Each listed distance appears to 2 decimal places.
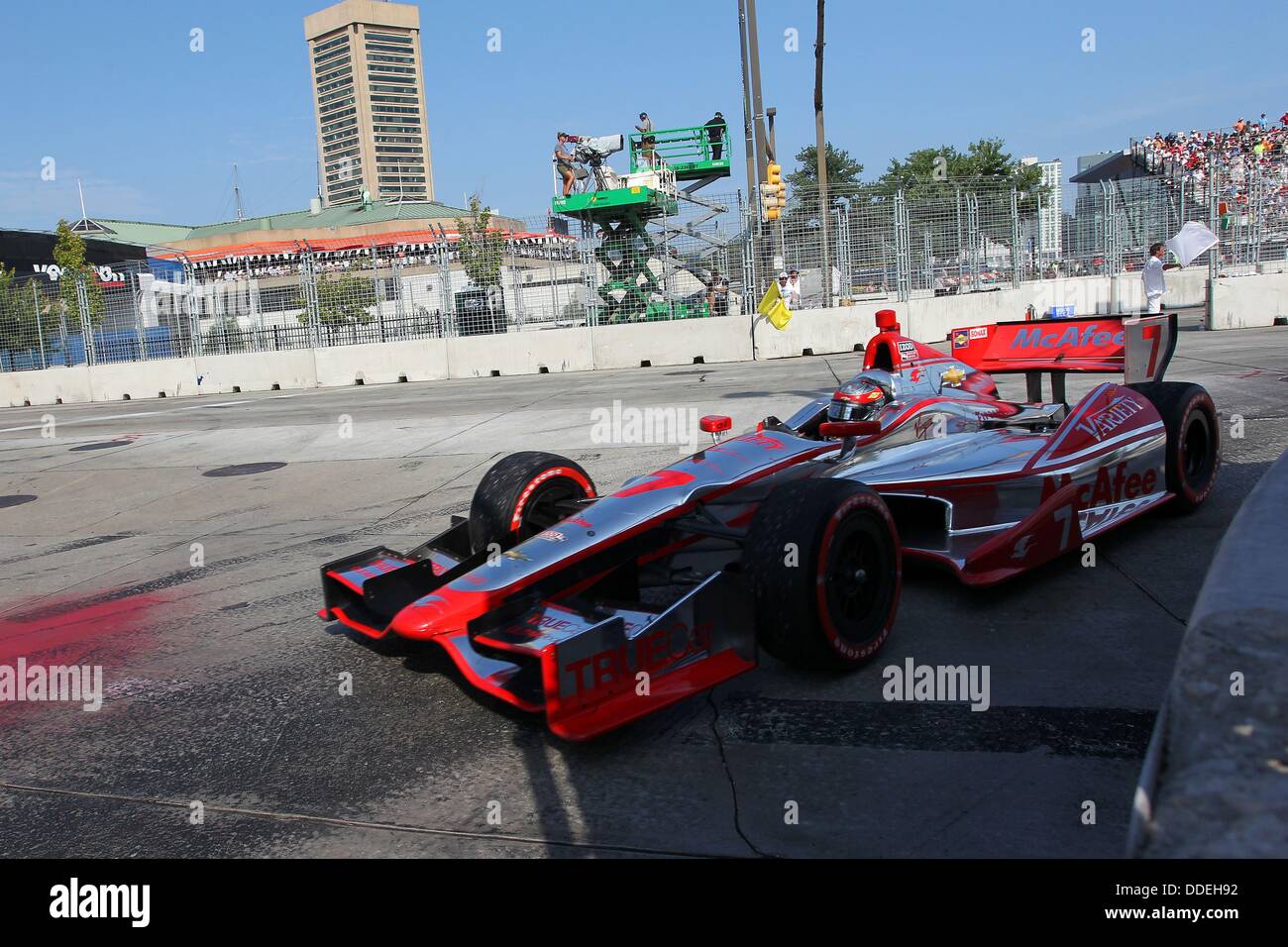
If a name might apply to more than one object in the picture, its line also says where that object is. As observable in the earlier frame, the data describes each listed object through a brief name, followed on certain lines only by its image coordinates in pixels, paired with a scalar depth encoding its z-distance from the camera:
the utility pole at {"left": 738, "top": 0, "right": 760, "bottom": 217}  24.83
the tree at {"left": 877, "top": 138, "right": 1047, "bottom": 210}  53.94
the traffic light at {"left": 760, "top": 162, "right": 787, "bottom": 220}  21.73
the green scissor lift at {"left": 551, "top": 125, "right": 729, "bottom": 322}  21.59
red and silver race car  3.40
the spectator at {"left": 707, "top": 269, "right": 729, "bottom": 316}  21.03
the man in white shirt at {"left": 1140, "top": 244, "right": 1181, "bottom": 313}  18.47
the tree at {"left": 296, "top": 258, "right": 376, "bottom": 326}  22.41
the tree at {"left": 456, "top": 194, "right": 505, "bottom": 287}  21.28
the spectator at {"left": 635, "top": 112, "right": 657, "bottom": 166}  27.14
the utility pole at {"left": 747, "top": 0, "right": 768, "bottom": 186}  23.41
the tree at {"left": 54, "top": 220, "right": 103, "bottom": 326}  23.59
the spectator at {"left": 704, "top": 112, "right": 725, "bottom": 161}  28.61
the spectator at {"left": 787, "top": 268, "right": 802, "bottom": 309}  21.77
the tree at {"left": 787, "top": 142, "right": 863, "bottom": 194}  64.14
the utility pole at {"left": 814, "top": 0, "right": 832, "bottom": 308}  20.38
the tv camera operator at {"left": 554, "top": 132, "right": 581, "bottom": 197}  26.14
